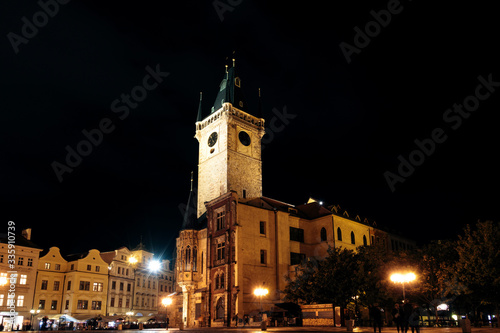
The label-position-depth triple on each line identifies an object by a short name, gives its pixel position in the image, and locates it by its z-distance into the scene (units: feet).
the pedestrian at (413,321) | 73.92
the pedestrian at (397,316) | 78.63
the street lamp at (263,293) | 107.54
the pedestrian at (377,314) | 82.84
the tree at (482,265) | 118.52
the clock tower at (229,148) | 224.53
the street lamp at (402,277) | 92.60
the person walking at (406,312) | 75.92
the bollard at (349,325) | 88.08
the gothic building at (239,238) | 161.48
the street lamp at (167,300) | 150.41
